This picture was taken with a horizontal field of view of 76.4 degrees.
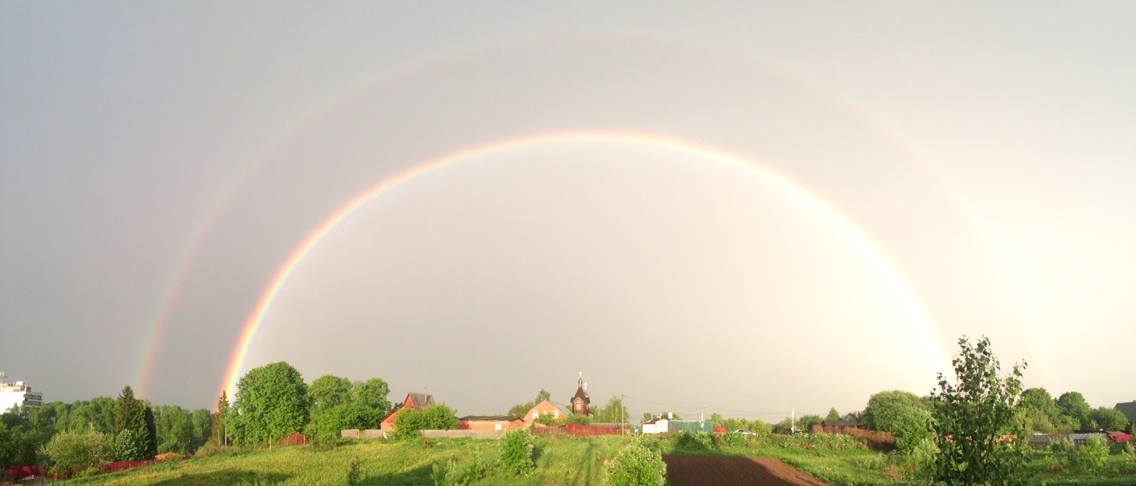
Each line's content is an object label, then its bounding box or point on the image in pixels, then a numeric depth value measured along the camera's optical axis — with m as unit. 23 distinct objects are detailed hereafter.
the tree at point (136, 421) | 68.56
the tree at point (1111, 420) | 110.81
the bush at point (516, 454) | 38.84
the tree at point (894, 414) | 56.22
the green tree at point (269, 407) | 92.31
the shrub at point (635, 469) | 20.67
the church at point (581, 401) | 129.12
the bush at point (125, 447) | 64.38
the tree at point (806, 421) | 137.65
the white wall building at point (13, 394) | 149.00
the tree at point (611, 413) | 136.62
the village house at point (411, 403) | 99.43
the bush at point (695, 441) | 70.44
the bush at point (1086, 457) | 41.75
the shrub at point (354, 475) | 24.02
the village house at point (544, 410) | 110.17
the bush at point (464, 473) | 31.14
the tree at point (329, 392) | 112.25
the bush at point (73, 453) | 54.72
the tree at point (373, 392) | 106.56
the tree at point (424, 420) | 71.69
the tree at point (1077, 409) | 129.71
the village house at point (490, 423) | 97.18
